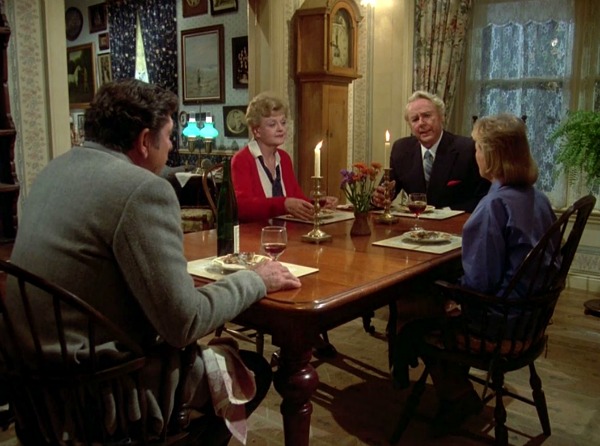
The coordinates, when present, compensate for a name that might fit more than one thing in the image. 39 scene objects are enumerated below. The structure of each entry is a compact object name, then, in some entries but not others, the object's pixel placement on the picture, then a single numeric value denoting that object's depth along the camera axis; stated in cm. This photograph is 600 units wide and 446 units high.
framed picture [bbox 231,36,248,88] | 610
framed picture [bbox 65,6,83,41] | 792
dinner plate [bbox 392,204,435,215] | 291
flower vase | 226
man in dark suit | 323
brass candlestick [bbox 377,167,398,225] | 249
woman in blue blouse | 181
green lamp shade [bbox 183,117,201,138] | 636
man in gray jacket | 117
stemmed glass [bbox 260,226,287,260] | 165
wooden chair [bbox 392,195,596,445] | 179
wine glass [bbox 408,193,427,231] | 232
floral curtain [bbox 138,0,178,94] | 682
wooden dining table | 143
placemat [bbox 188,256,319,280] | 162
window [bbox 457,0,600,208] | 408
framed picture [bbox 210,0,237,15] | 615
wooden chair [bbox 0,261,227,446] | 118
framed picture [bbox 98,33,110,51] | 767
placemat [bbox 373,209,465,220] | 275
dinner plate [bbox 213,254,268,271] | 164
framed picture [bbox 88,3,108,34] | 763
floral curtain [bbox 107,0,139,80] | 727
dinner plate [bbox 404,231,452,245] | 208
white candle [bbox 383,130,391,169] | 227
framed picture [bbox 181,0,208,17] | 646
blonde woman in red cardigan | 274
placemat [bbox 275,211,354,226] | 256
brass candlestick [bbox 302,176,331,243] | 213
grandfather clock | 410
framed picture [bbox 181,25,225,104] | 640
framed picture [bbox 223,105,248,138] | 628
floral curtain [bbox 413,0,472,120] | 440
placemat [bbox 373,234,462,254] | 200
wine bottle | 183
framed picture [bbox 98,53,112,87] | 771
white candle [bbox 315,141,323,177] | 199
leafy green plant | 354
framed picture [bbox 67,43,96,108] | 790
